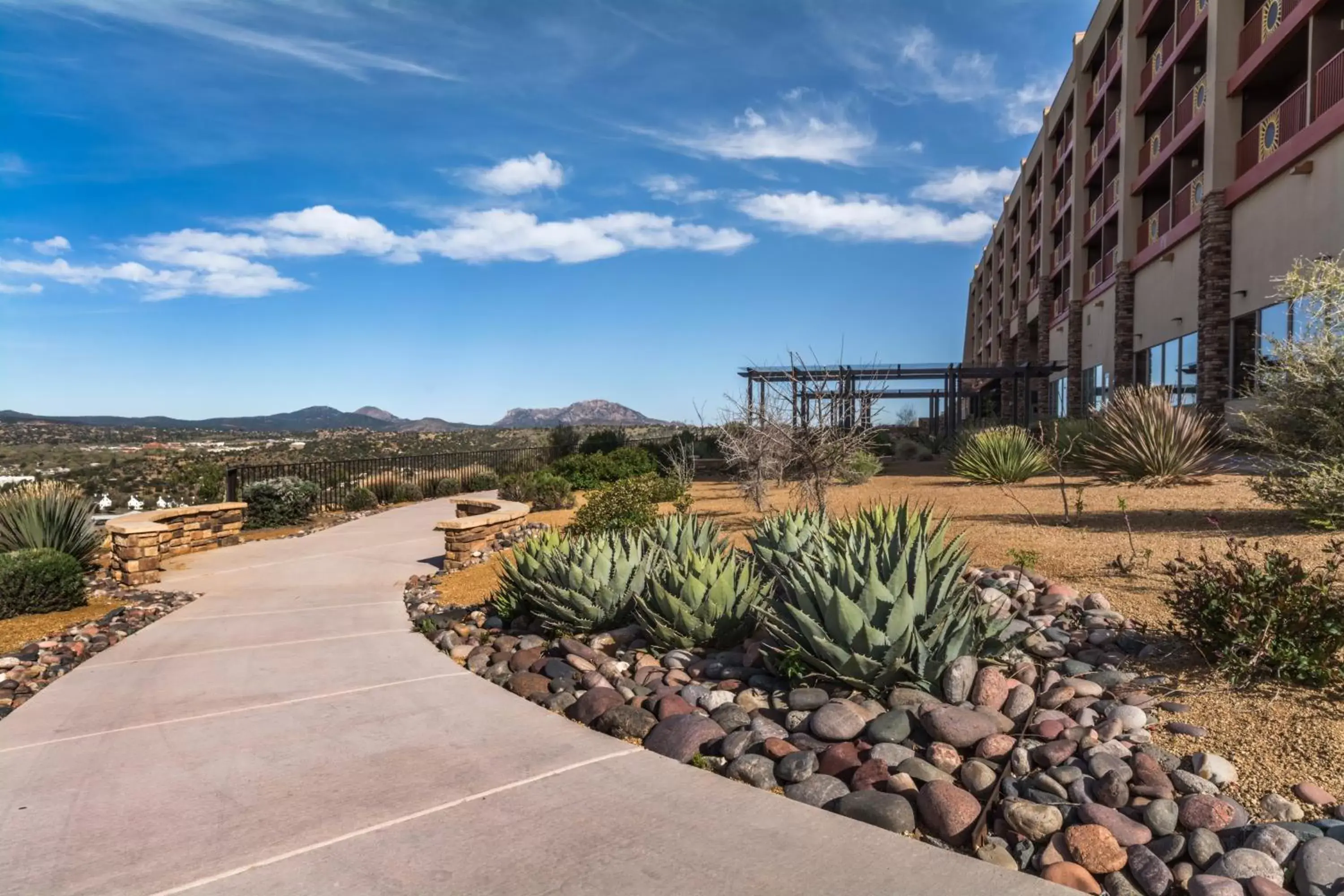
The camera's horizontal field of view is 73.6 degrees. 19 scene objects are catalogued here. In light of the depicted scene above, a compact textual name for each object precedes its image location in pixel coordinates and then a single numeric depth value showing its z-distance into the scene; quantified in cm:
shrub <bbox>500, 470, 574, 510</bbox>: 1862
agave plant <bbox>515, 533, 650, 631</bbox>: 709
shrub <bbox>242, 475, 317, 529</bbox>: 1791
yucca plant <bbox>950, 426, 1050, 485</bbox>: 1669
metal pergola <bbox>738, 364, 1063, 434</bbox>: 1338
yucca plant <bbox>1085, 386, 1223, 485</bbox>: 1375
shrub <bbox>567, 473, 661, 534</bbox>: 1133
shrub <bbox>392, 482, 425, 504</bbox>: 2286
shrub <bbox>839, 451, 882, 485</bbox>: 1829
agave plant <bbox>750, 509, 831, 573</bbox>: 744
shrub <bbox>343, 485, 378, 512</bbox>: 2056
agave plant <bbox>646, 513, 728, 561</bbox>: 839
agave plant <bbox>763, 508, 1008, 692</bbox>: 507
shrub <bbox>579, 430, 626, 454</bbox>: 3081
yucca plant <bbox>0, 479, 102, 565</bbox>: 1190
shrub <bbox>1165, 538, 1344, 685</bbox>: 488
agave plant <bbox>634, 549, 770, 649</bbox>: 643
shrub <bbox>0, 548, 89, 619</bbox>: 959
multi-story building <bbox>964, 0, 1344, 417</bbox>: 1731
